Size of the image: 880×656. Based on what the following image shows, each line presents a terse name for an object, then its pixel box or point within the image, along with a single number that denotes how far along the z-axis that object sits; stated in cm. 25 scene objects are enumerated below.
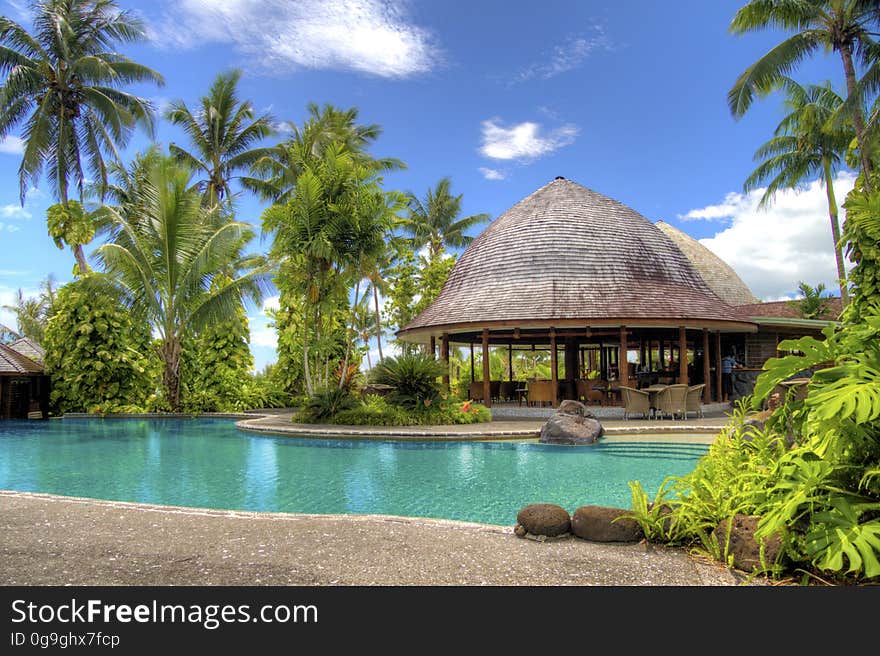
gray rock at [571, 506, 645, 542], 428
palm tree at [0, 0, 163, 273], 2114
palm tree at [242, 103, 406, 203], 2392
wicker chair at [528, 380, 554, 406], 1689
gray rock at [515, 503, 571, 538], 440
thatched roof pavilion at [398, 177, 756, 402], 1631
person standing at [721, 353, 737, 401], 1980
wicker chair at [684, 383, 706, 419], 1432
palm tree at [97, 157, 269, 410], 1831
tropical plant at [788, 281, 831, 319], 2451
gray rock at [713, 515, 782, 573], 353
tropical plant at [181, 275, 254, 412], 2036
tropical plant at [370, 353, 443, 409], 1467
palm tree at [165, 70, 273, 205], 2602
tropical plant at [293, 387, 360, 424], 1520
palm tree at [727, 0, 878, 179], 1689
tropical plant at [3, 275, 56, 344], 3639
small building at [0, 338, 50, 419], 1894
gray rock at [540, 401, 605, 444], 1141
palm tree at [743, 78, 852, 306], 2288
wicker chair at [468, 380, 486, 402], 1900
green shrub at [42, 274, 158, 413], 1883
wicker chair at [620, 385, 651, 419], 1432
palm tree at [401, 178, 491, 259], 3612
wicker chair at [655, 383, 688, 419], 1412
